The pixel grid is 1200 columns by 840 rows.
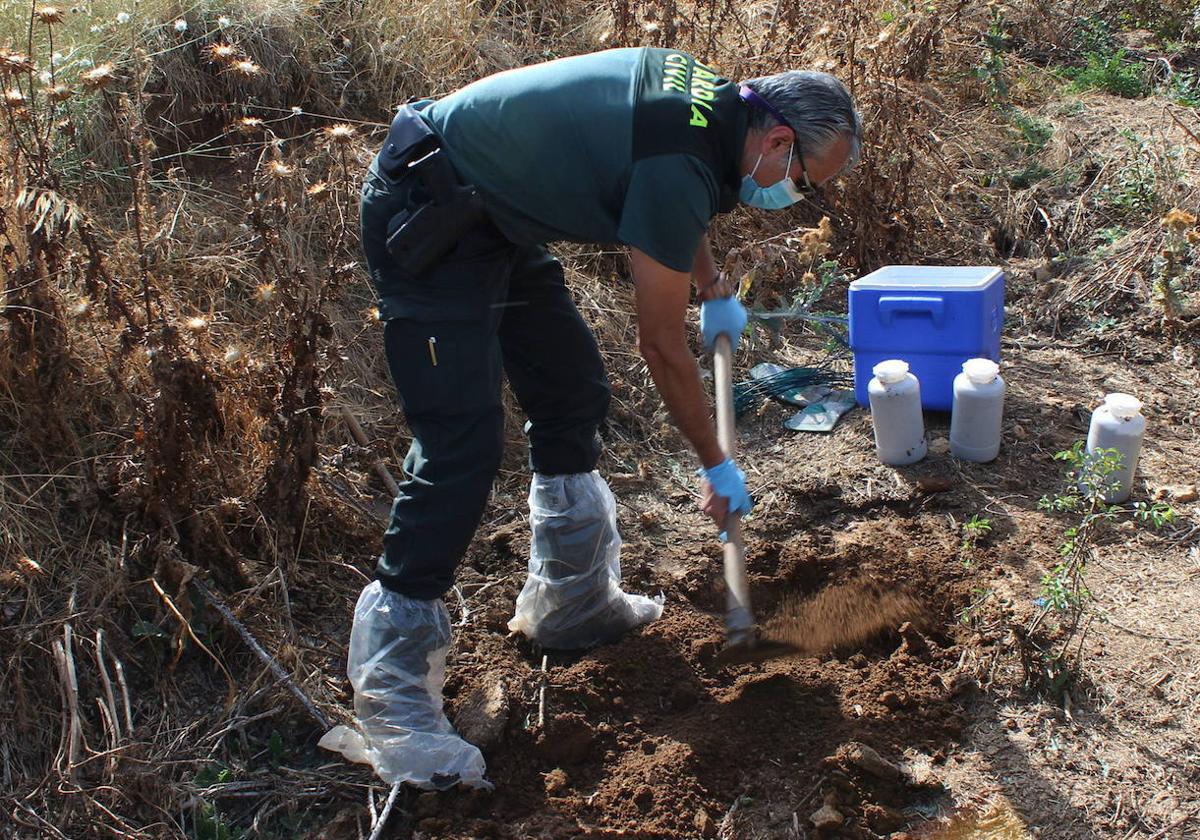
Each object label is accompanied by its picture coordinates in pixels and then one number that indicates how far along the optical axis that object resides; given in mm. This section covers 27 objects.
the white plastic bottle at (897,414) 3898
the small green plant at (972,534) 3475
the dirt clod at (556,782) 2740
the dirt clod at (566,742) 2854
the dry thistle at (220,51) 2885
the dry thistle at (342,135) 2998
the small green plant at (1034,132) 6129
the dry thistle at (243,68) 2816
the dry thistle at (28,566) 2822
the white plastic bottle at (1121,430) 3559
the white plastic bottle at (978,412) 3840
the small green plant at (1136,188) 5434
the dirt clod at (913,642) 3141
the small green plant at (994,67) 6438
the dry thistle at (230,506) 3184
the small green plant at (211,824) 2582
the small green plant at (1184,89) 6168
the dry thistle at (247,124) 3014
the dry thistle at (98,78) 2629
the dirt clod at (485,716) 2826
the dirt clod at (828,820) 2547
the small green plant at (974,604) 3135
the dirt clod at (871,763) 2680
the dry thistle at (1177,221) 4242
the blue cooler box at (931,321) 4008
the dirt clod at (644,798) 2680
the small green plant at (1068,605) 2818
